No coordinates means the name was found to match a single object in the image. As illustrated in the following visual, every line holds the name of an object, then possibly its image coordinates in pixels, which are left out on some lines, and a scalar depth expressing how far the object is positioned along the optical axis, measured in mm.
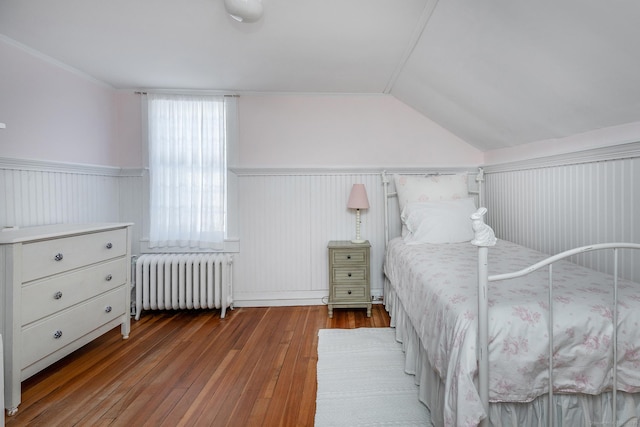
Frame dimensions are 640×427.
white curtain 3111
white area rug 1595
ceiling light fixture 1706
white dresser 1633
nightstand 2957
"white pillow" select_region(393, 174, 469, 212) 2898
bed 1108
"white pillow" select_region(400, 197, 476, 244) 2596
